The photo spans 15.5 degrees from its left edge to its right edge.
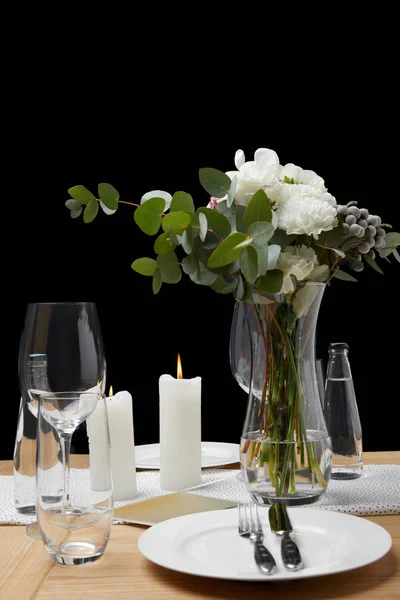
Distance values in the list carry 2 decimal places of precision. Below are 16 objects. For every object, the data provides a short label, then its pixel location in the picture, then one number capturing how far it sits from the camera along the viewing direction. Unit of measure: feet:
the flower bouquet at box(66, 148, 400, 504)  6.22
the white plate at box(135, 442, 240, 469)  7.36
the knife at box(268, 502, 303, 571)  5.40
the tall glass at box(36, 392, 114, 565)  5.49
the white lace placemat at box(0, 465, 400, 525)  6.31
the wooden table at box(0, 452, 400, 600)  5.32
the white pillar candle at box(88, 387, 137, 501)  6.59
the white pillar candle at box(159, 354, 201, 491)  6.81
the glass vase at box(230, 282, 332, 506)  6.27
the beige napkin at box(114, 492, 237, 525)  6.15
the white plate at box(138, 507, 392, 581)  5.36
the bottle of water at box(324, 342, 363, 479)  6.94
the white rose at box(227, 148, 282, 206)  6.25
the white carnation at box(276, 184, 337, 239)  6.11
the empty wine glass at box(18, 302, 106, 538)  6.00
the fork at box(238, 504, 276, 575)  5.37
